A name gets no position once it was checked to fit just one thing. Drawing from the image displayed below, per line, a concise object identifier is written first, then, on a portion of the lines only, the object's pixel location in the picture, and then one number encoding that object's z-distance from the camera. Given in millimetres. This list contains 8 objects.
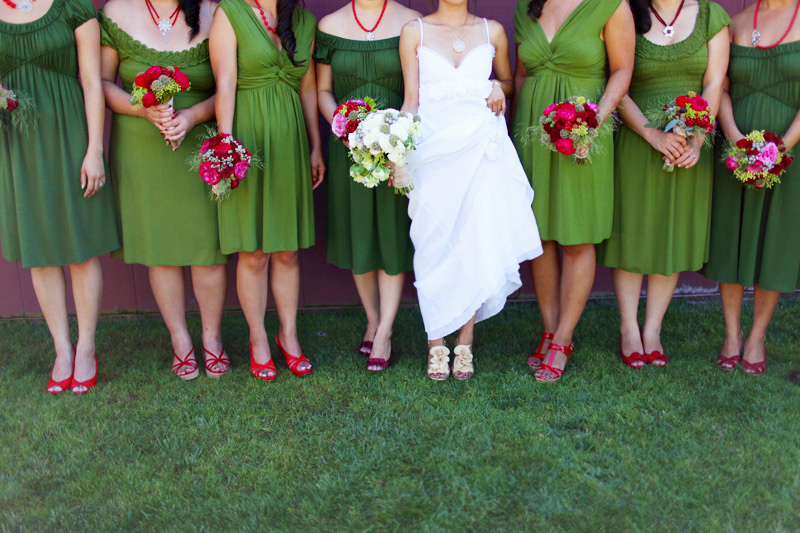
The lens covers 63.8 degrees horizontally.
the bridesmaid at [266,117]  3283
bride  3320
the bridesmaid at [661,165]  3367
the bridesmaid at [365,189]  3502
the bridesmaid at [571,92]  3266
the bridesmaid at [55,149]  3197
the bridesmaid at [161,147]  3336
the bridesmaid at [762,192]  3346
